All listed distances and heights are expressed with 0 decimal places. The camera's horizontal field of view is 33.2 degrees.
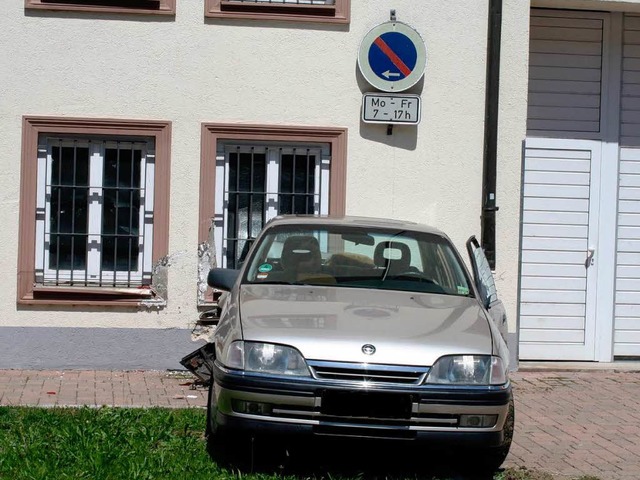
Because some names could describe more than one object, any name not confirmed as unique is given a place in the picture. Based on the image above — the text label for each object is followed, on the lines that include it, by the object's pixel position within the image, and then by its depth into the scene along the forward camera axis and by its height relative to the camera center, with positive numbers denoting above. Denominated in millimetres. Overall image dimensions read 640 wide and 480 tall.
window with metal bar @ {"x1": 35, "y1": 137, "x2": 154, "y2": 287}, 10414 -22
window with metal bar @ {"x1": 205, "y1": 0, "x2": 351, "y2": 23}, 10406 +1993
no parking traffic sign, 10484 +1581
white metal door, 11273 -286
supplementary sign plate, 10484 +1068
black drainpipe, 10578 +893
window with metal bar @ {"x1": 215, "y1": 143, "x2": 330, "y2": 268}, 10656 +263
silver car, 5949 -871
